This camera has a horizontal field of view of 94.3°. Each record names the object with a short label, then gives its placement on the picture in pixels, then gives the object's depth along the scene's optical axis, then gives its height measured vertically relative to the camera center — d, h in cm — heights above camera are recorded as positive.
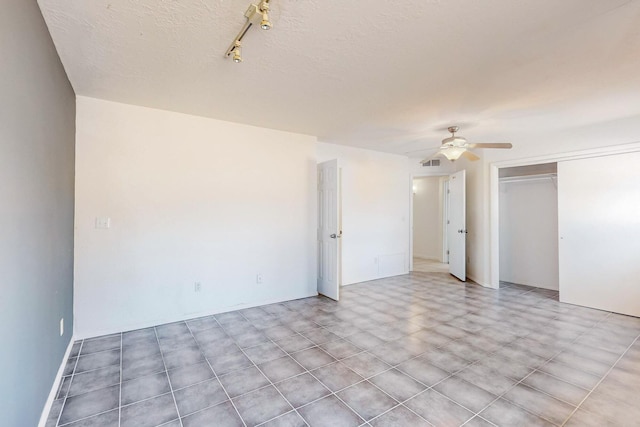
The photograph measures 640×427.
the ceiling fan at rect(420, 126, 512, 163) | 362 +86
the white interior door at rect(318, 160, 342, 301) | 437 -22
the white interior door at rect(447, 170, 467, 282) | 562 -23
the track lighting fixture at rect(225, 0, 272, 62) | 159 +115
